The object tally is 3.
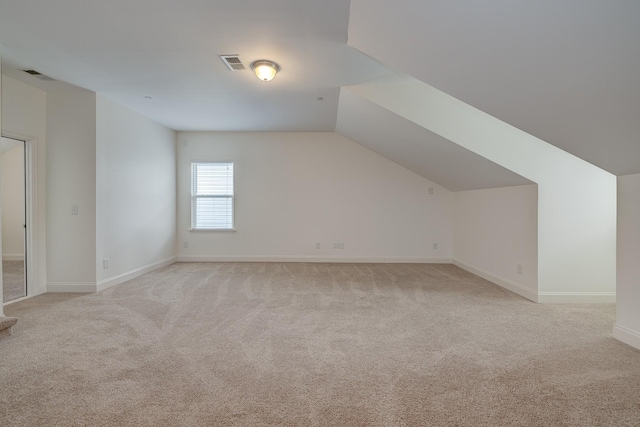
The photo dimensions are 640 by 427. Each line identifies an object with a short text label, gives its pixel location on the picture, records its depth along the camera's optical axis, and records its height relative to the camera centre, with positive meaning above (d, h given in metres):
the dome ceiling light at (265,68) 3.46 +1.47
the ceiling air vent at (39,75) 3.77 +1.55
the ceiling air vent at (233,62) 3.35 +1.52
